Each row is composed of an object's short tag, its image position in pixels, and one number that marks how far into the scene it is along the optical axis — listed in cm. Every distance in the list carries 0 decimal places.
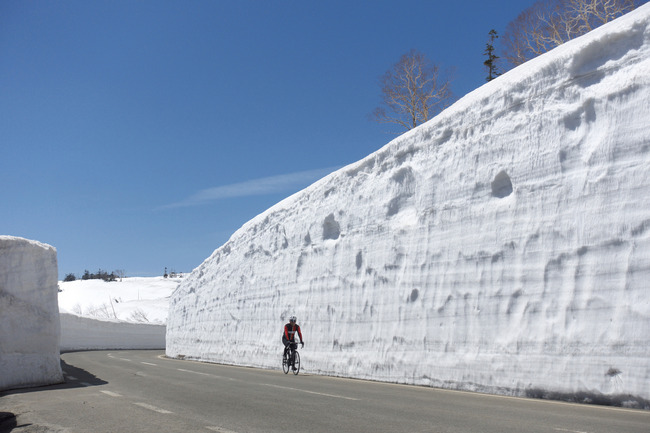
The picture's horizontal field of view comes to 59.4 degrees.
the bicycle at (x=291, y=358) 1664
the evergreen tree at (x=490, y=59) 3955
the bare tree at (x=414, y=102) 3125
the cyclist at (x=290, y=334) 1677
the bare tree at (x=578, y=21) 2291
